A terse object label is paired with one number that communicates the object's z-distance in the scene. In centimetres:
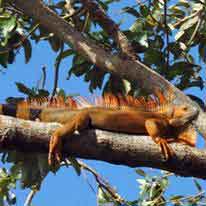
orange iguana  994
